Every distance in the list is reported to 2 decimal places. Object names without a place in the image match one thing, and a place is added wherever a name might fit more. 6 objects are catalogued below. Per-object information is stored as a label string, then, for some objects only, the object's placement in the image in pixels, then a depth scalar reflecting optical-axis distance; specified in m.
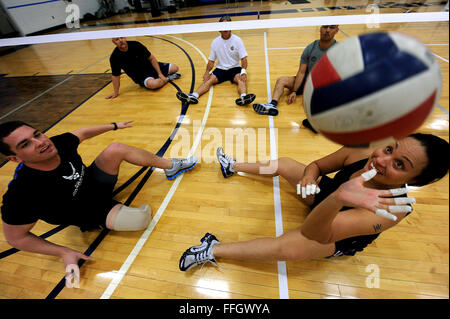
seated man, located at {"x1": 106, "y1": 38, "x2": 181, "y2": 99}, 3.63
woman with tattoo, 0.81
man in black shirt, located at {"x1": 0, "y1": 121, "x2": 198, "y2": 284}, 1.28
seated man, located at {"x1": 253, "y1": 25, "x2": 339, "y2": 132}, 2.58
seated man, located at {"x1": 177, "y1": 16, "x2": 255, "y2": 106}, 3.39
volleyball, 0.58
